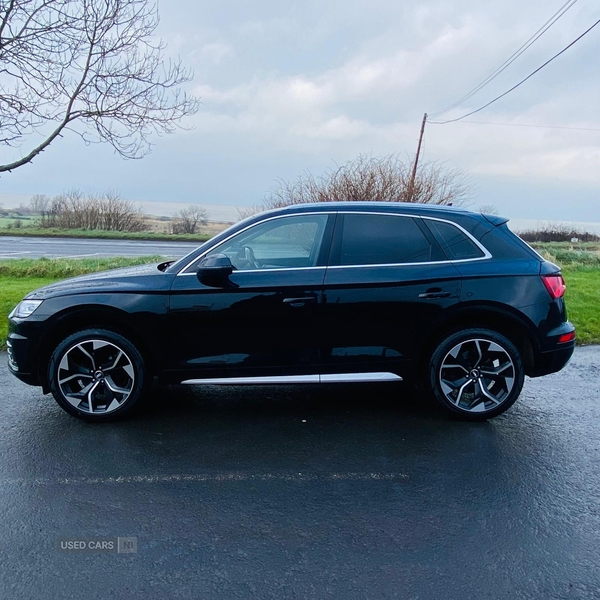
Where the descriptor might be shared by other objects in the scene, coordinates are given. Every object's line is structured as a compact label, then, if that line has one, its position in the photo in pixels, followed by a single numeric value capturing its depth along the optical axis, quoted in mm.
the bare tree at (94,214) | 29938
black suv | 3836
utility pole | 13484
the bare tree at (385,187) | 13664
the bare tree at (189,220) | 33281
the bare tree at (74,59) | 6816
